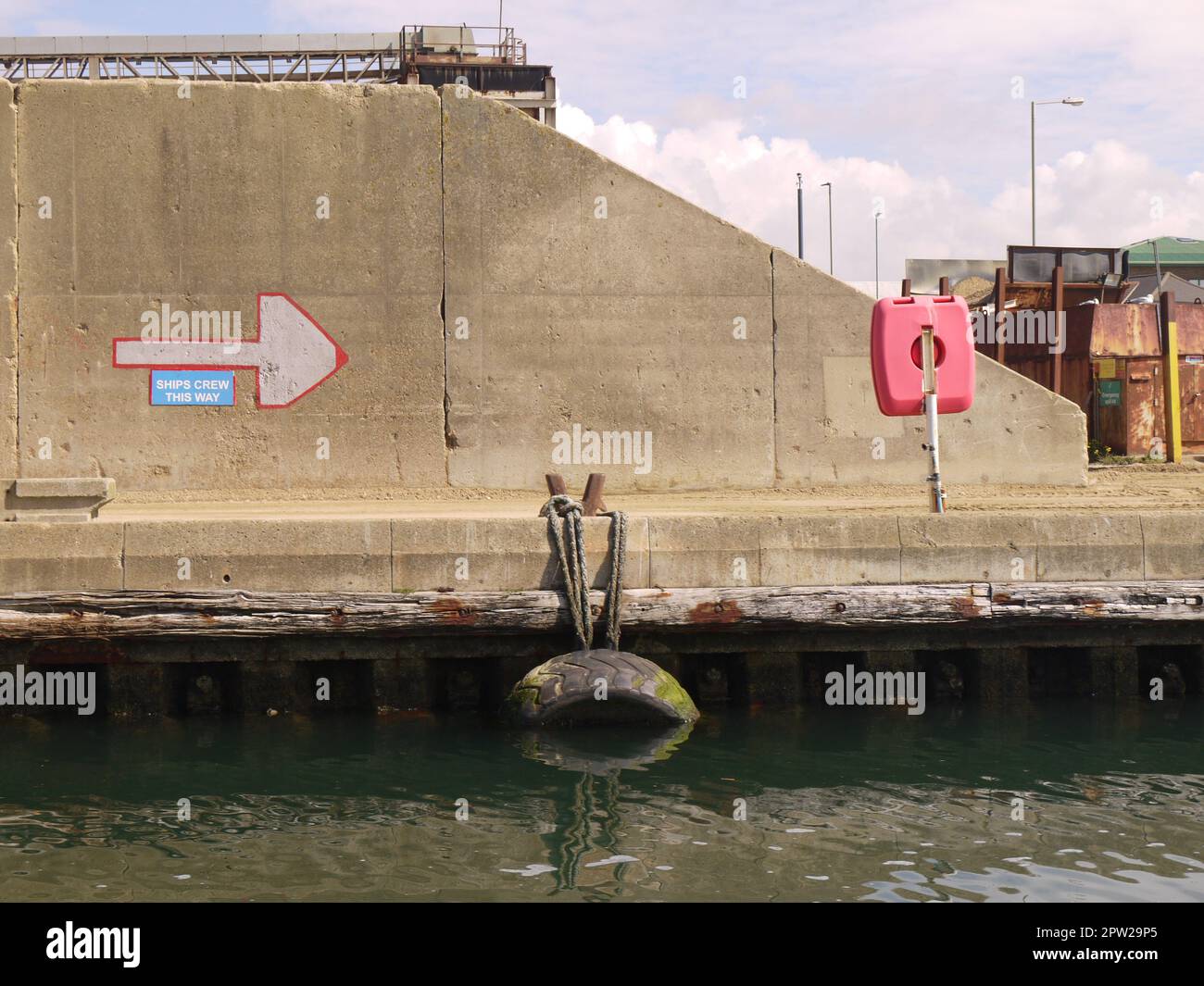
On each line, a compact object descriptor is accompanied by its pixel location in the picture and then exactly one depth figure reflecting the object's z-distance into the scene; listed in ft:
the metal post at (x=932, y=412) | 38.45
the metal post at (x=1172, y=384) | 63.31
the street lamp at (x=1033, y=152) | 135.64
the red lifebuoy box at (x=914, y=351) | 40.04
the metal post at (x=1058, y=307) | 67.31
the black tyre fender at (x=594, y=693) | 34.22
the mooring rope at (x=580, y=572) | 35.47
